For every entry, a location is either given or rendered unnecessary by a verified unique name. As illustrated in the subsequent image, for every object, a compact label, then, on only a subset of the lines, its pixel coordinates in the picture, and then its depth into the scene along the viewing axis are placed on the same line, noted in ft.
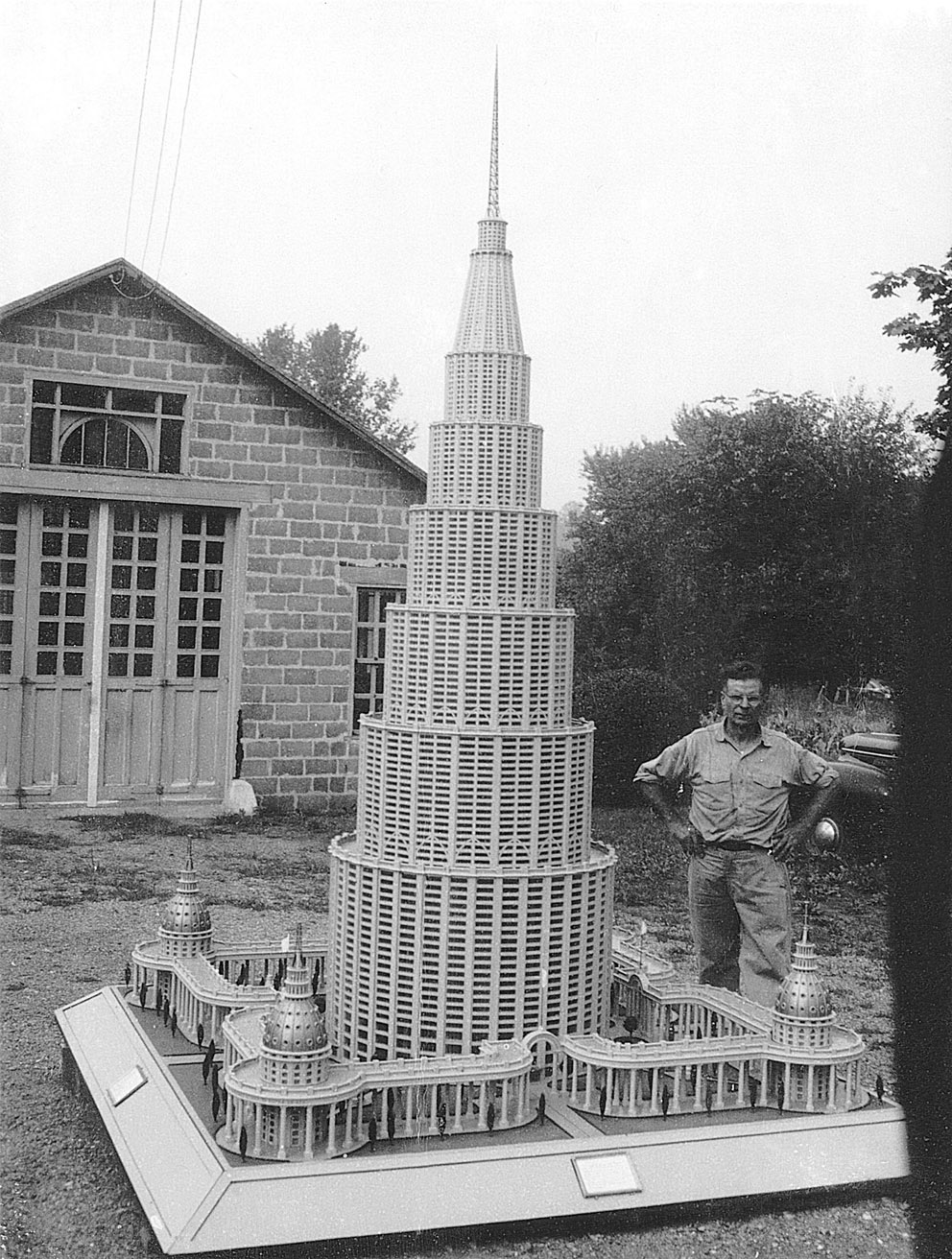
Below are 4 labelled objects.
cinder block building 52.16
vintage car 49.21
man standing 27.78
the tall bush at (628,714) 59.88
